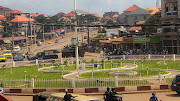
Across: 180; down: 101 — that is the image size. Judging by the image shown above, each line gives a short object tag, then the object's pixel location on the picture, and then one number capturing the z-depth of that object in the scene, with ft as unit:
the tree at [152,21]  335.88
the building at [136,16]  468.34
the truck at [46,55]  203.31
